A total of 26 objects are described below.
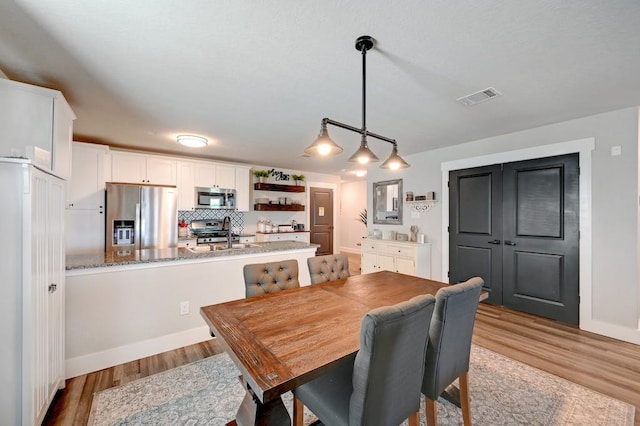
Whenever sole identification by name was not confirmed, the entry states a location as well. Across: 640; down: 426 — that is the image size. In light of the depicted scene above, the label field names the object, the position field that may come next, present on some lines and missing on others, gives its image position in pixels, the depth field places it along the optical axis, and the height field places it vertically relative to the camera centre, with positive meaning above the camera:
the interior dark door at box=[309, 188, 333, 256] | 7.00 -0.16
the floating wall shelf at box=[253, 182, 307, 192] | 5.90 +0.57
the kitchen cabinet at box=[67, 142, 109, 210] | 3.89 +0.52
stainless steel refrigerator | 4.02 -0.07
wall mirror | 5.18 +0.22
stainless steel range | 5.17 -0.37
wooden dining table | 1.04 -0.60
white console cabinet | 4.41 -0.76
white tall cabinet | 1.45 -0.44
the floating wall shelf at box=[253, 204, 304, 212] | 6.02 +0.12
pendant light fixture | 1.75 +0.47
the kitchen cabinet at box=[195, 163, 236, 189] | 5.08 +0.71
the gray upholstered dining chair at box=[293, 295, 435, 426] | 1.05 -0.70
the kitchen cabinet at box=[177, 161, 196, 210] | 4.88 +0.50
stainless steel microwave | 5.10 +0.27
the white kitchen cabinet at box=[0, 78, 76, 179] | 1.89 +0.66
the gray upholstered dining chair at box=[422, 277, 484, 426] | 1.43 -0.68
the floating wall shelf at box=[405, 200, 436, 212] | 4.64 +0.14
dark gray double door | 3.25 -0.26
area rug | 1.78 -1.34
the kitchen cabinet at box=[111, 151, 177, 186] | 4.28 +0.72
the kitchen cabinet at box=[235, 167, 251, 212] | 5.52 +0.49
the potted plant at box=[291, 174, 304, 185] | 6.52 +0.83
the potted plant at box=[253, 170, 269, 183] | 5.94 +0.82
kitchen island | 2.26 -0.81
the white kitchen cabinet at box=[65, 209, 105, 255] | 3.90 -0.28
